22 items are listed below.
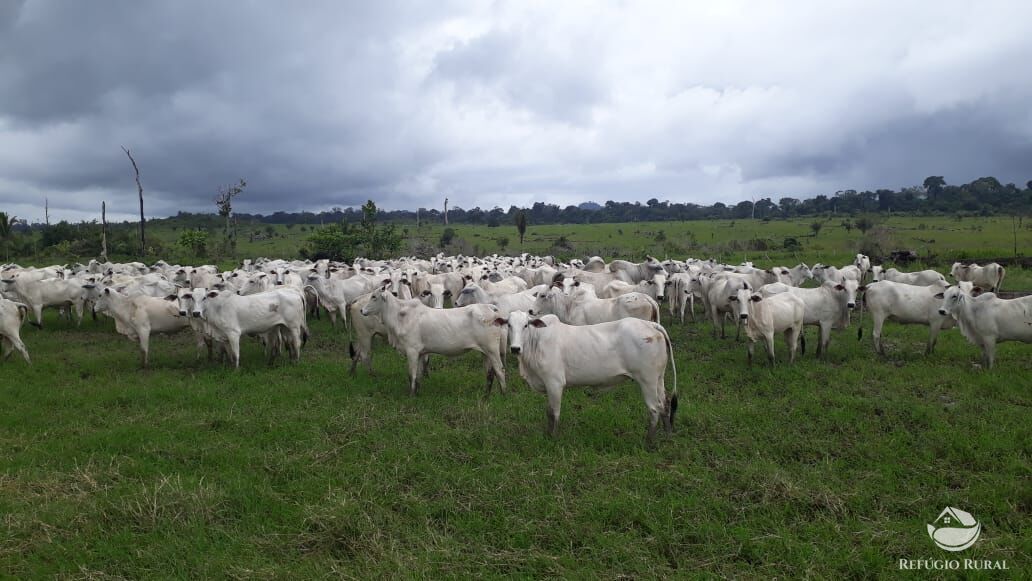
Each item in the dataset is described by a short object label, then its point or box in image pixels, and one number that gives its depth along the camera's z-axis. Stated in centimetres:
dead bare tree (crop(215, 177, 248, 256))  5003
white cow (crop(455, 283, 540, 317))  1366
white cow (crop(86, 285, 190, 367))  1303
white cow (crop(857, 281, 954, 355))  1234
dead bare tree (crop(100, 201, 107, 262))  3759
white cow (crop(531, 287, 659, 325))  1198
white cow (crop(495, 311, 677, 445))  778
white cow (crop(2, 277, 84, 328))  1712
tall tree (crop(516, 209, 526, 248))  6369
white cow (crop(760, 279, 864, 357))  1281
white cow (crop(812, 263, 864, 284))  1847
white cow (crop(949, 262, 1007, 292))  1972
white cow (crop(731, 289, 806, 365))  1182
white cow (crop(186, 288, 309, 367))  1216
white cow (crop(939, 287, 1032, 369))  1051
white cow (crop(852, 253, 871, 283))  2292
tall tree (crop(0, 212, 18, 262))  4575
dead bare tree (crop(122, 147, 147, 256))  4193
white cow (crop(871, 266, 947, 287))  1791
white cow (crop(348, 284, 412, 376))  1209
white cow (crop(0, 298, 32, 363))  1255
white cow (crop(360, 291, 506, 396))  1037
